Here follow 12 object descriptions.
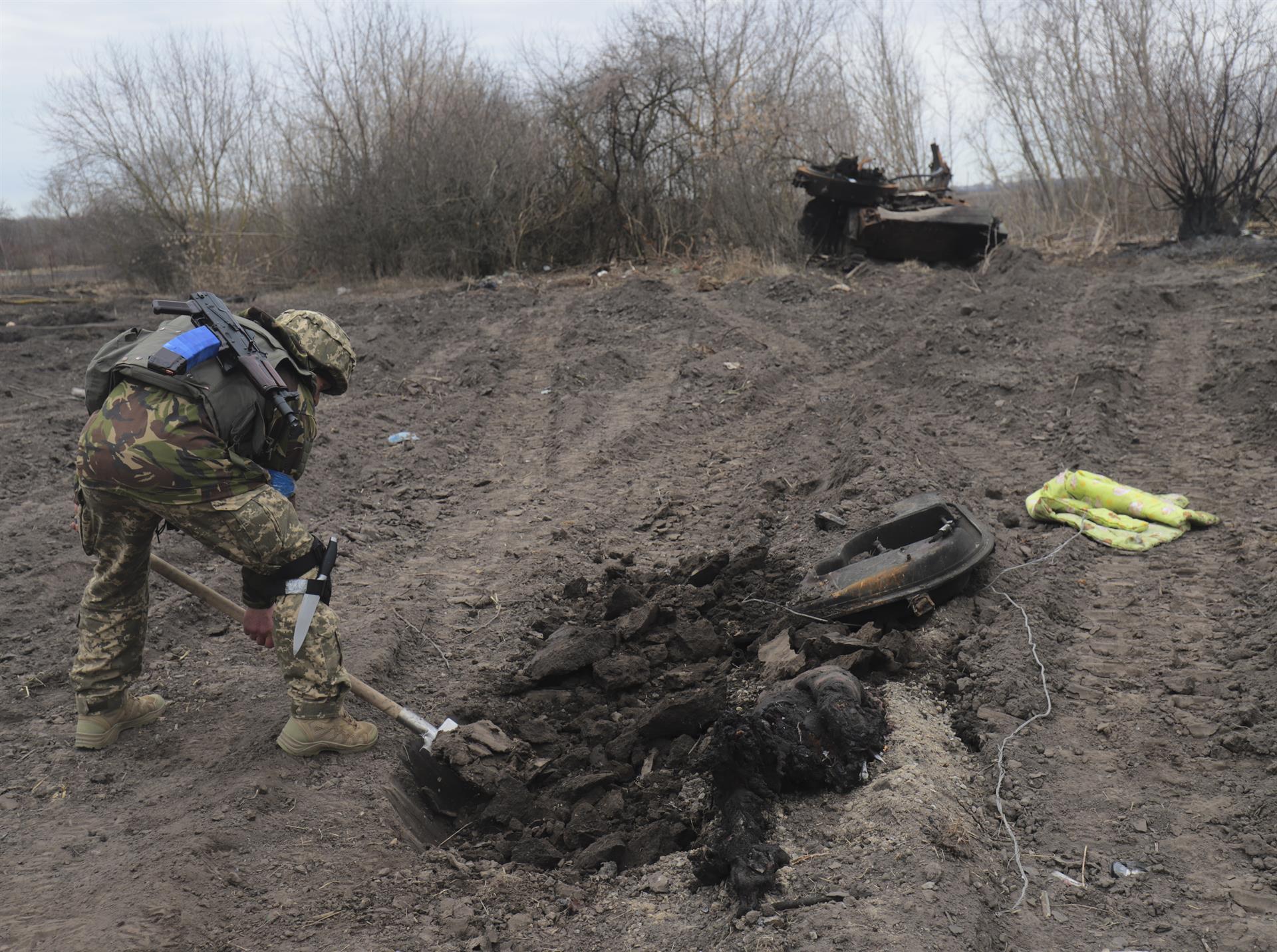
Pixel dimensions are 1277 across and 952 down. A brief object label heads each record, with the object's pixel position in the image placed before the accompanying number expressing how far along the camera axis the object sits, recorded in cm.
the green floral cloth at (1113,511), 492
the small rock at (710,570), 502
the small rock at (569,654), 432
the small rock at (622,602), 480
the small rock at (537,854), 327
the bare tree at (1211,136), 1437
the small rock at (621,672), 420
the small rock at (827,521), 520
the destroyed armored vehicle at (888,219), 1407
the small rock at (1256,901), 254
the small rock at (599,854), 319
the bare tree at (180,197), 2081
